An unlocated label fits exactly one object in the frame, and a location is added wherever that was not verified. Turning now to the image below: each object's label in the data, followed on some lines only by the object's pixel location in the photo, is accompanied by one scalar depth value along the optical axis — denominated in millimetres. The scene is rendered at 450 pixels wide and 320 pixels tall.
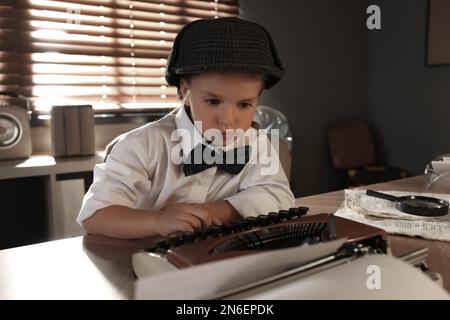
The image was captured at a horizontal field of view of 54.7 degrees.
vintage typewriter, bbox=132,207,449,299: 417
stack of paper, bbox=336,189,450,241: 882
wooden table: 596
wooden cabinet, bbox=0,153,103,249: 1857
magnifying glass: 1002
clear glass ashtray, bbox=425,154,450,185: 1318
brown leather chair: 3217
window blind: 2211
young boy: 839
